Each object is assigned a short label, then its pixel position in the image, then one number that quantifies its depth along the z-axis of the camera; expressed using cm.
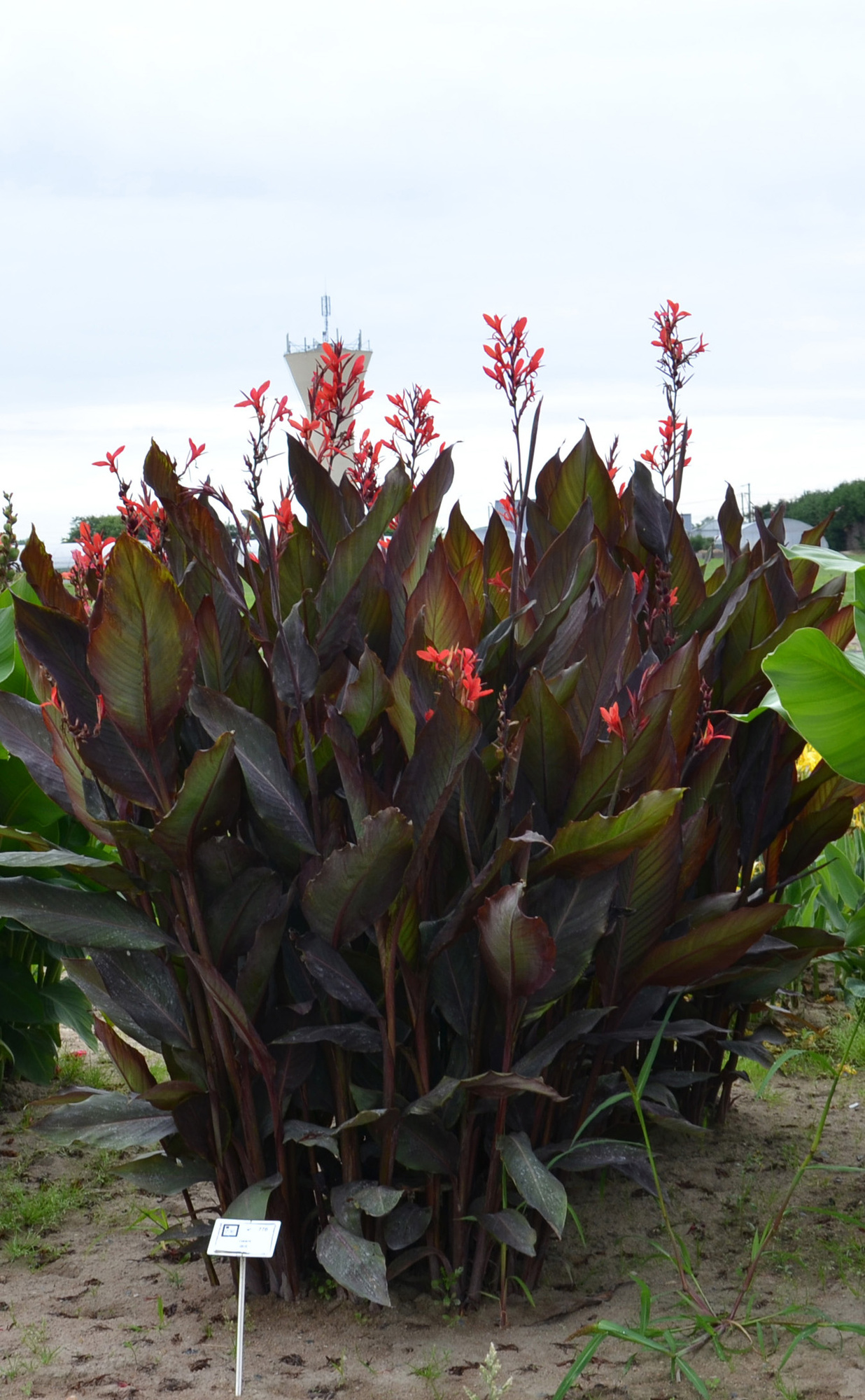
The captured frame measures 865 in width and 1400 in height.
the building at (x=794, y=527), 4822
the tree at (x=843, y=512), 6391
